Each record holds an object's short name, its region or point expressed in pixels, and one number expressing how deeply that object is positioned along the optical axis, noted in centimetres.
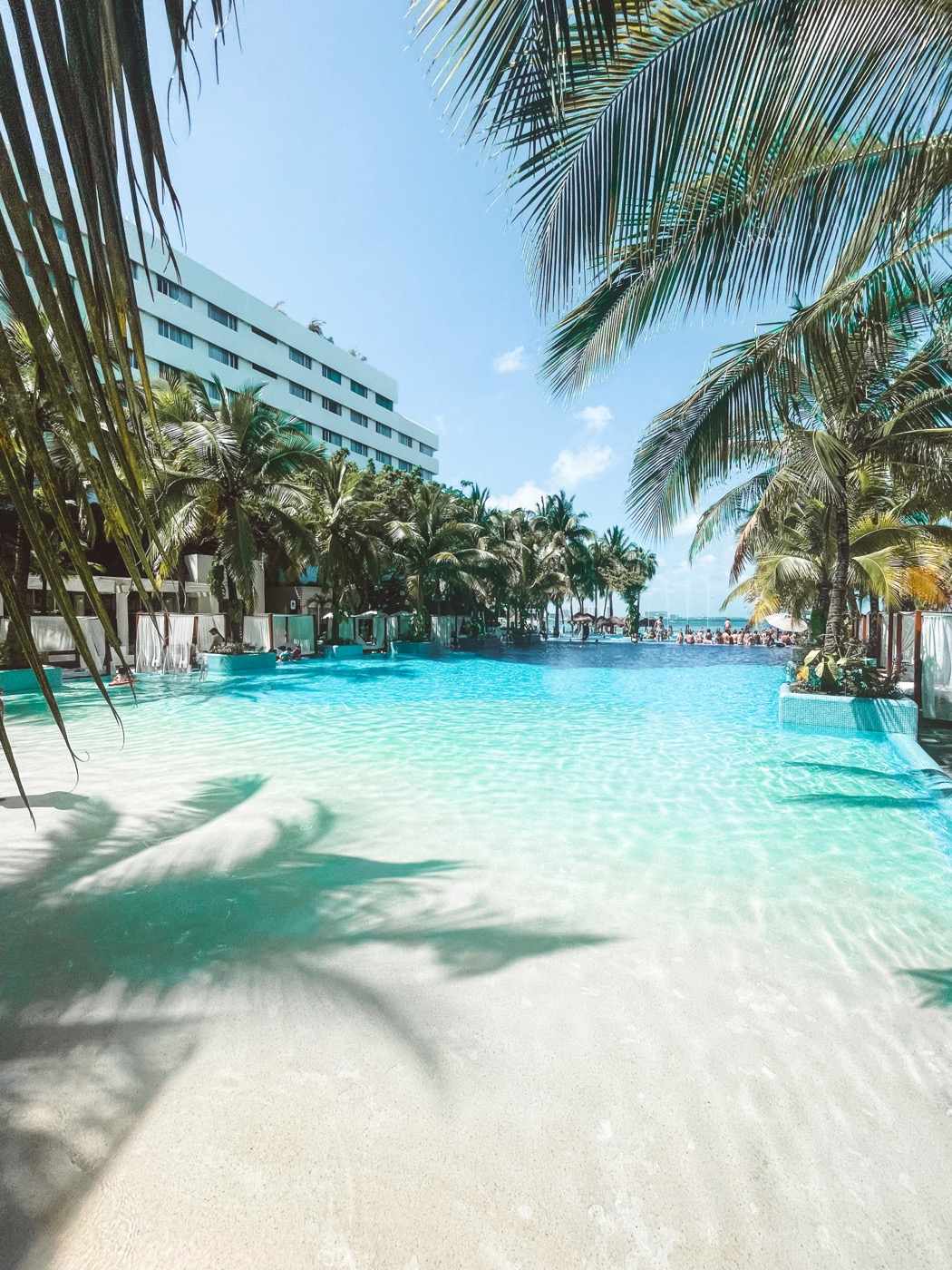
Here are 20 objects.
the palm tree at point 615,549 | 5062
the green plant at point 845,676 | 980
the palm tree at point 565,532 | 4153
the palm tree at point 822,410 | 505
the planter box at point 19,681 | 1477
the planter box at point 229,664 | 1934
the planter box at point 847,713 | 923
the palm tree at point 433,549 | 2903
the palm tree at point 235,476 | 1825
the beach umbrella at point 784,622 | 2380
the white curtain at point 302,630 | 2488
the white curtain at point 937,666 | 1023
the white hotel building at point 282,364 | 3438
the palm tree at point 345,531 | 2478
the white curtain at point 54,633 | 1619
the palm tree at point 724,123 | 247
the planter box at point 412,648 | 2867
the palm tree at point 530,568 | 3697
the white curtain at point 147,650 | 1903
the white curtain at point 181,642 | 1930
